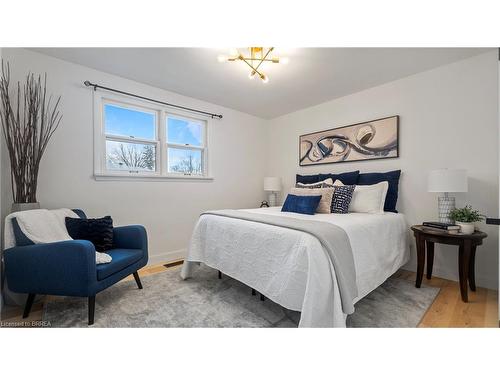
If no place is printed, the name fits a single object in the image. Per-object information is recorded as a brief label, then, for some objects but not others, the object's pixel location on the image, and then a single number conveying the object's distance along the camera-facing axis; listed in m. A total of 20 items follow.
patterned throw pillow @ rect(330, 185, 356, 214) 2.37
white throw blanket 1.57
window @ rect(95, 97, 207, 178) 2.54
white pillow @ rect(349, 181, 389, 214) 2.35
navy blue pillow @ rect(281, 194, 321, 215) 2.30
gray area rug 1.54
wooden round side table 1.78
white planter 1.84
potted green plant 1.85
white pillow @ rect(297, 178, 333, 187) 2.84
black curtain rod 2.32
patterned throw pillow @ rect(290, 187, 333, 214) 2.38
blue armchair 1.45
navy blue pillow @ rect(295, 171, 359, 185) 2.83
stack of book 1.89
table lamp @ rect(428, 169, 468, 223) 1.94
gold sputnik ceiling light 1.95
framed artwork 2.66
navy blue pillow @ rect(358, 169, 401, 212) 2.51
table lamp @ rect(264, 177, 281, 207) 3.74
